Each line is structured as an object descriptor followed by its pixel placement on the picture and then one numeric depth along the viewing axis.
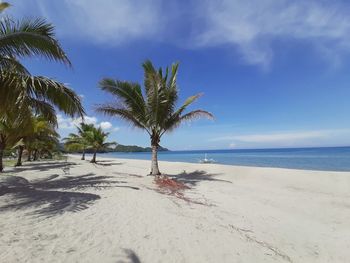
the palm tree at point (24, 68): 6.13
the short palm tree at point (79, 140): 30.01
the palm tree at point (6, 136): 12.89
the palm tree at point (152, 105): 12.02
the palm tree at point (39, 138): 14.77
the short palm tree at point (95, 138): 29.66
